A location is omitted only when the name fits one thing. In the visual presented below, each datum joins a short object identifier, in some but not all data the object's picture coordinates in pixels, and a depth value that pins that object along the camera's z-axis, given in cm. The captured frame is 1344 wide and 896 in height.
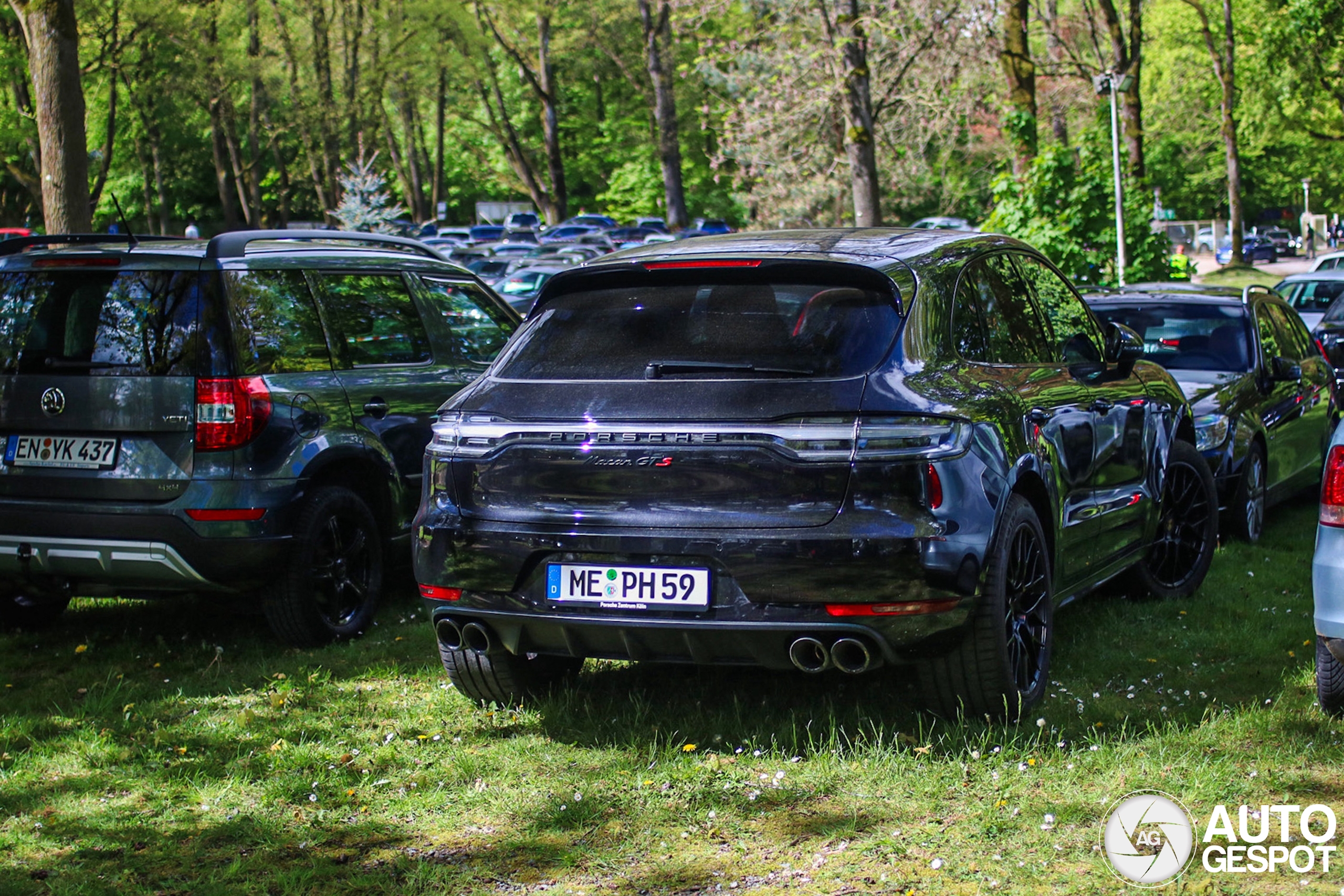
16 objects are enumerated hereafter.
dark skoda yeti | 615
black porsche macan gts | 443
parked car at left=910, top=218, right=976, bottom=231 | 5194
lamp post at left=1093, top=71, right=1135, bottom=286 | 1820
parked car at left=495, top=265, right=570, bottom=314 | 2623
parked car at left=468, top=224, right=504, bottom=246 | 6238
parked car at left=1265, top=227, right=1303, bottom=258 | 7469
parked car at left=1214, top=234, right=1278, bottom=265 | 6875
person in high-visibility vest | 1984
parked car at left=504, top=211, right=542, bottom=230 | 6722
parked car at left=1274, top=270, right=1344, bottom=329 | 1752
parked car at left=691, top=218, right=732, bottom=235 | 5766
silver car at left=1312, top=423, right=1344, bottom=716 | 459
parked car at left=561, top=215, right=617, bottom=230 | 6072
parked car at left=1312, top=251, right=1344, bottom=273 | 2539
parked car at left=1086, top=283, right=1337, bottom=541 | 854
